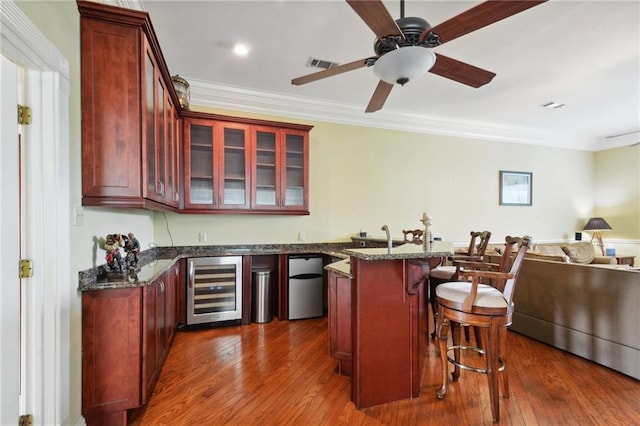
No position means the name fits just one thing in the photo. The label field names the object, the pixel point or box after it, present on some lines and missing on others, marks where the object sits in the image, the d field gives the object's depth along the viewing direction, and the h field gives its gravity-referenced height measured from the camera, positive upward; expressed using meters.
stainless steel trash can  3.81 -1.05
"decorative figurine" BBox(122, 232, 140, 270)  2.22 -0.27
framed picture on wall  5.77 +0.44
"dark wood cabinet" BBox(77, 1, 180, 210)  1.87 +0.69
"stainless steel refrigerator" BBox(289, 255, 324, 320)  3.88 -0.94
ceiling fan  1.68 +1.11
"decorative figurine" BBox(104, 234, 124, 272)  2.04 -0.27
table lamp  5.98 -0.32
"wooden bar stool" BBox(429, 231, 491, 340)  2.87 -0.56
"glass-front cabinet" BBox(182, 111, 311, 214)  3.75 +0.61
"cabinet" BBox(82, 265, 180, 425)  1.79 -0.82
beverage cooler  3.55 -0.90
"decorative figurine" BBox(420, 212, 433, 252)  2.32 -0.18
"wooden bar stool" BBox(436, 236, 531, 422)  1.94 -0.66
